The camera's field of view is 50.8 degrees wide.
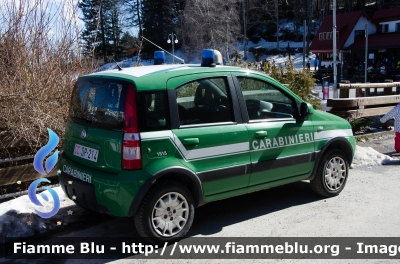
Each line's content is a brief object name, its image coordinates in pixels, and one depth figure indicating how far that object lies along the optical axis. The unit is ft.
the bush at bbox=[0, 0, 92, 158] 20.01
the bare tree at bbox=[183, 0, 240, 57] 150.51
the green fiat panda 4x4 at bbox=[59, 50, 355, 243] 13.88
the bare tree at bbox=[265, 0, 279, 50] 198.06
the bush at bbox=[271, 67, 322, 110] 34.42
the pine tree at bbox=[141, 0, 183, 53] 190.90
